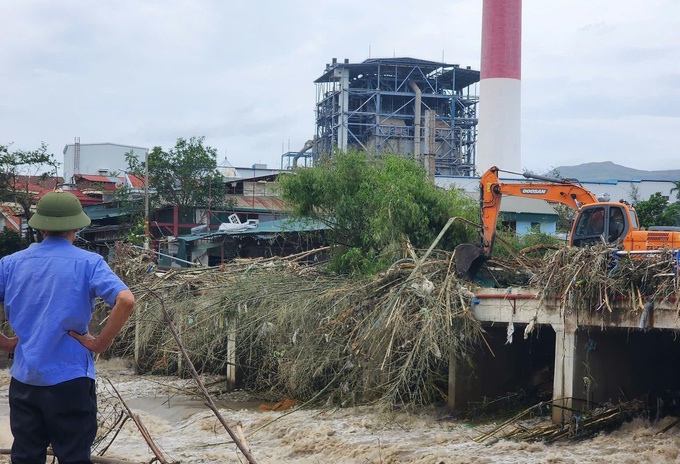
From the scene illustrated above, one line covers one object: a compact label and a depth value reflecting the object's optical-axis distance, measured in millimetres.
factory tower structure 64812
